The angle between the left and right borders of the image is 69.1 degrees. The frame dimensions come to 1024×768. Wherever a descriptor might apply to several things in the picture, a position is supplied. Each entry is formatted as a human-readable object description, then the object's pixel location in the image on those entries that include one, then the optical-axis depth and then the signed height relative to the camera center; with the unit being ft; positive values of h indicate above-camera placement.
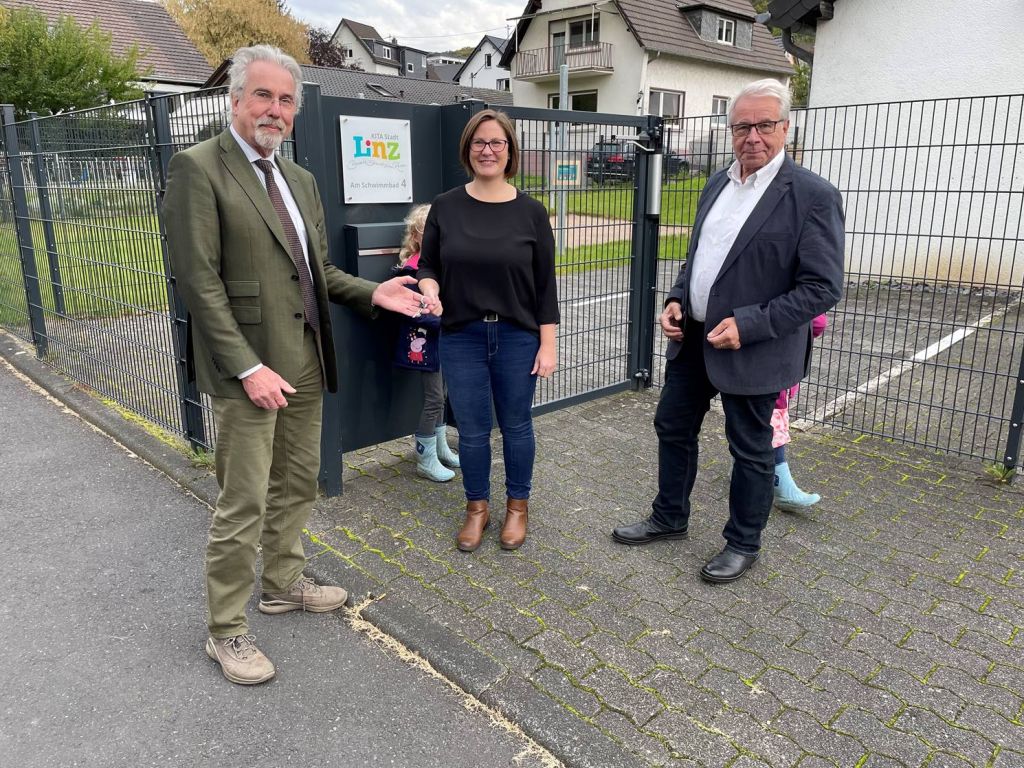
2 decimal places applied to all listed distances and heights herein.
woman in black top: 10.63 -1.72
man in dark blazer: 9.49 -1.57
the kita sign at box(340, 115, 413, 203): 12.63 +0.33
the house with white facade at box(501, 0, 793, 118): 102.17 +17.20
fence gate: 12.96 -1.26
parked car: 16.75 +0.35
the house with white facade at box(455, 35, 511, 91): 173.88 +25.93
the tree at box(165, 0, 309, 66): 133.49 +27.38
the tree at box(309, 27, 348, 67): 164.86 +28.01
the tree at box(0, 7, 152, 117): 69.05 +10.86
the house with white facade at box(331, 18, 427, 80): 217.77 +37.37
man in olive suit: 7.86 -1.42
